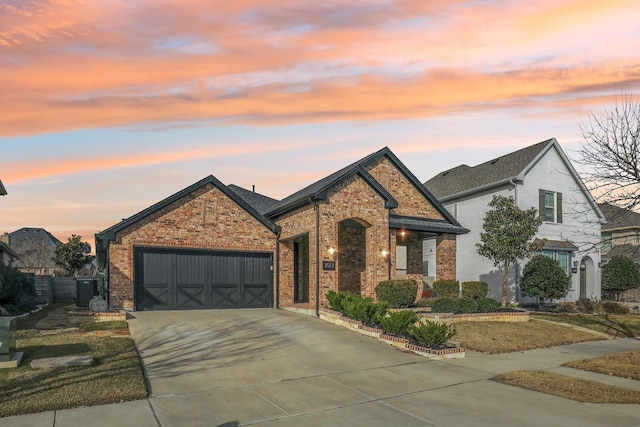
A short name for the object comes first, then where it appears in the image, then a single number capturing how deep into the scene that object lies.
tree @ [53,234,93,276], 48.53
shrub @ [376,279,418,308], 18.16
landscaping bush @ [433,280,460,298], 20.12
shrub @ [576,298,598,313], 24.14
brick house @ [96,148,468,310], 18.62
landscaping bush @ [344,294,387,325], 15.16
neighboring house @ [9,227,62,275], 56.78
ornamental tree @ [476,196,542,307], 20.58
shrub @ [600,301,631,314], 23.60
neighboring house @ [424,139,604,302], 26.03
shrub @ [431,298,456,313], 17.44
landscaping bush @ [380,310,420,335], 13.48
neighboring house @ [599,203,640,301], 34.50
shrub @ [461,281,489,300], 20.59
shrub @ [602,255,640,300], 30.45
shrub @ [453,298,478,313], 17.72
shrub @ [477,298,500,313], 18.14
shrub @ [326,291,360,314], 16.61
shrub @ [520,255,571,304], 22.97
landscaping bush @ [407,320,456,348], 12.25
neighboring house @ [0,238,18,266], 29.40
